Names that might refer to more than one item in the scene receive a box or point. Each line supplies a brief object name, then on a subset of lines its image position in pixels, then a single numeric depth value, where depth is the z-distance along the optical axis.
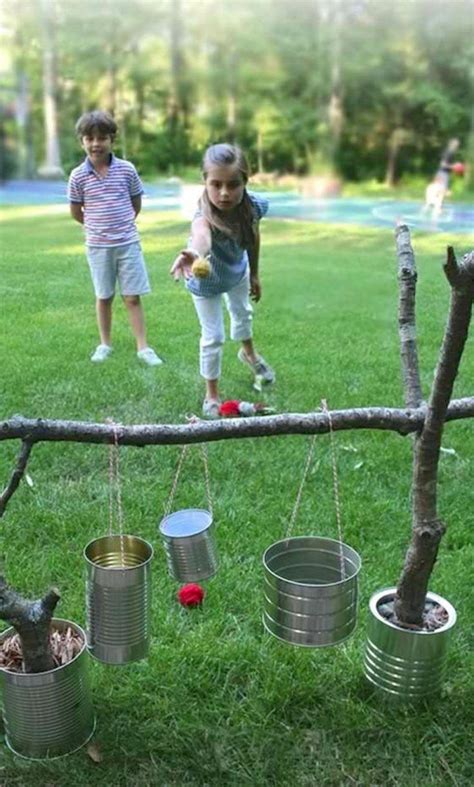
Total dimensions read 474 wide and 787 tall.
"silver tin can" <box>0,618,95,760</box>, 0.84
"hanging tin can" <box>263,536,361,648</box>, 0.82
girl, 1.73
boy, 2.24
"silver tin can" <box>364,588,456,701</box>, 0.87
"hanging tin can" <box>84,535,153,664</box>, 0.85
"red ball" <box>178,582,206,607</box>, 1.15
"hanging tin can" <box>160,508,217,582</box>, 0.98
